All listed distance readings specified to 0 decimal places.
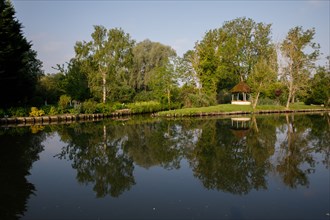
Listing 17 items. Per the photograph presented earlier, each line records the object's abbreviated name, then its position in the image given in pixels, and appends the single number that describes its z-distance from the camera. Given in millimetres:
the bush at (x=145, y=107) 42531
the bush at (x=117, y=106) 40666
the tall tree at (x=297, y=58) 42281
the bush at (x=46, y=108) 34462
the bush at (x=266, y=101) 48444
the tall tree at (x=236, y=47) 52975
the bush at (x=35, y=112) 32938
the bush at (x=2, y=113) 31578
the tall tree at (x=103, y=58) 43750
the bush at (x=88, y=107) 35844
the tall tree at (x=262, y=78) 42812
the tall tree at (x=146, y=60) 57469
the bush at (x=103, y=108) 37906
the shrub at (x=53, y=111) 34375
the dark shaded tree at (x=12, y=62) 31984
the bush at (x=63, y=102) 35609
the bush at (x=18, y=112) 32344
